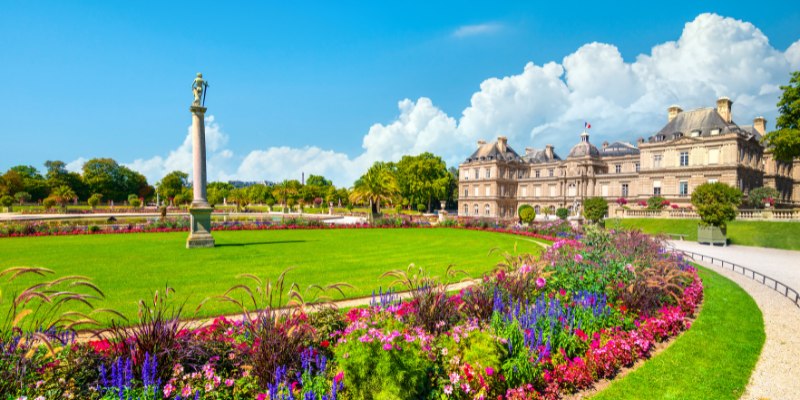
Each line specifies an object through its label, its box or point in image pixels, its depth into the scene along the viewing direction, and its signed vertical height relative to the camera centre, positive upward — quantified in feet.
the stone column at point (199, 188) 59.93 +2.22
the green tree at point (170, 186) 315.99 +13.36
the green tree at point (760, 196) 143.02 +4.27
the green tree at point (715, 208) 79.92 -0.26
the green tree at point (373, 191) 149.18 +5.02
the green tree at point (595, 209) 114.62 -0.99
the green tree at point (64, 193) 232.04 +4.77
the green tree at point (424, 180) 244.01 +15.38
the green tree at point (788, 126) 88.53 +20.10
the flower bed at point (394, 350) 12.91 -5.96
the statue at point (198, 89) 60.49 +17.78
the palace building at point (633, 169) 147.84 +18.05
